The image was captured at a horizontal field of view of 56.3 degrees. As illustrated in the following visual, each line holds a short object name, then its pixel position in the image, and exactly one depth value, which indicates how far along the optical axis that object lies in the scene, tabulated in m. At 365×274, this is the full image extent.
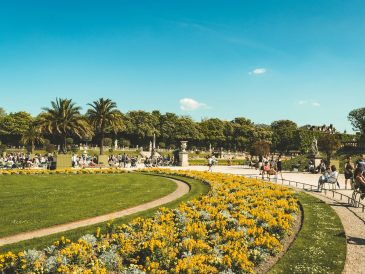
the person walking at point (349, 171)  19.72
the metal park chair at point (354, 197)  13.88
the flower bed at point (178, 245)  6.95
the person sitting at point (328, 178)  18.93
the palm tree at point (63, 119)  51.84
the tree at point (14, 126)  84.56
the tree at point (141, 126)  95.75
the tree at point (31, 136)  67.25
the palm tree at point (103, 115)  55.03
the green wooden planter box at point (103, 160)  40.43
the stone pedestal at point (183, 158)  43.44
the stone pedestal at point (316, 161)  35.59
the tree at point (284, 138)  102.81
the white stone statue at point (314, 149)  35.82
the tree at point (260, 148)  54.38
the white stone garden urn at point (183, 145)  43.82
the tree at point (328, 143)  39.25
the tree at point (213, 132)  108.81
